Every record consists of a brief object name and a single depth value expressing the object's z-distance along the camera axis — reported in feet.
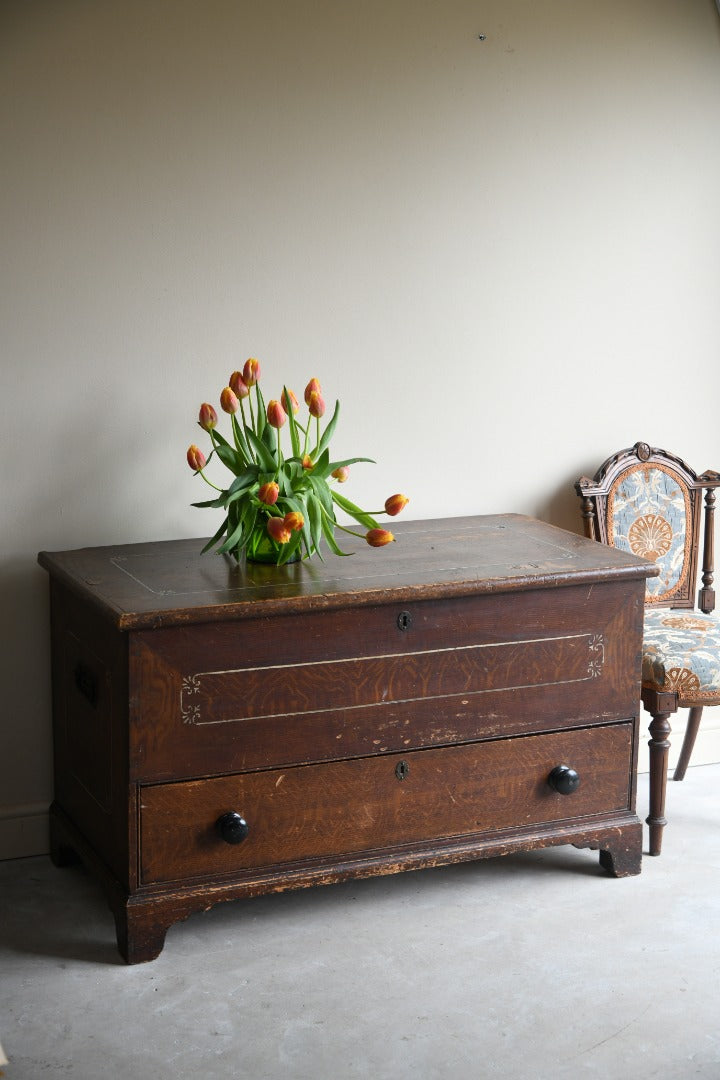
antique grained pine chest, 8.21
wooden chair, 10.84
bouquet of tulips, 8.79
